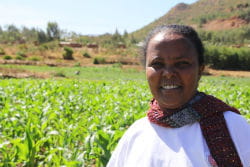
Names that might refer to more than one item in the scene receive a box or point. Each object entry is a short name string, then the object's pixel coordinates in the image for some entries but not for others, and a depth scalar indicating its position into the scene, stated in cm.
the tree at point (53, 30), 5606
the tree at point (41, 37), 5250
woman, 134
